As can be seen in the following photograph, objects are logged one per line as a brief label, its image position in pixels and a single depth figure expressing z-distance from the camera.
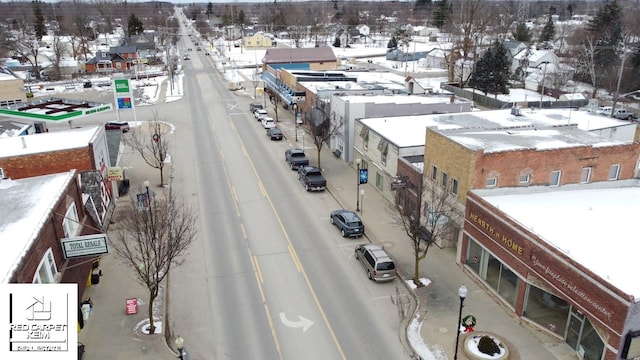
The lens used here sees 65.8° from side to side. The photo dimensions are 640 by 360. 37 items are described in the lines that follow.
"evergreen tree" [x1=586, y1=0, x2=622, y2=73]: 84.44
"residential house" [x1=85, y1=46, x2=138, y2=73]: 106.12
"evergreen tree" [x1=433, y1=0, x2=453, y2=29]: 159.96
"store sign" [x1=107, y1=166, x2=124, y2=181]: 32.88
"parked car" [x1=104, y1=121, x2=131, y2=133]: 51.24
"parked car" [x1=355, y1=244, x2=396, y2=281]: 24.23
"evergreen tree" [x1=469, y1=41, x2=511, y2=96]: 73.14
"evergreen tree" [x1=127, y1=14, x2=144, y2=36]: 150.80
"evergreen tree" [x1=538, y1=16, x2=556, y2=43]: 121.06
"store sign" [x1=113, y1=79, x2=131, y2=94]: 51.53
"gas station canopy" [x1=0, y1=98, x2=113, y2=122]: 40.06
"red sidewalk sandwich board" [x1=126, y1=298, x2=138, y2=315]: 21.69
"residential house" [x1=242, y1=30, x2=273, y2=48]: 147.75
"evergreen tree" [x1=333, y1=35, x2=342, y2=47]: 152.88
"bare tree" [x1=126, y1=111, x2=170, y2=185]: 37.96
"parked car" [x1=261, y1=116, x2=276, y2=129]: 54.41
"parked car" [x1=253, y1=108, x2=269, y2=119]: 59.62
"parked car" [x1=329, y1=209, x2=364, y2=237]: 29.03
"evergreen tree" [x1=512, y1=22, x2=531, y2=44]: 112.31
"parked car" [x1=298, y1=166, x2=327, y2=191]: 36.28
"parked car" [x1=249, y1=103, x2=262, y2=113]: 63.33
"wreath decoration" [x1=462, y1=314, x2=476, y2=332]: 20.23
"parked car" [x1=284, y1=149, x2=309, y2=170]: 41.25
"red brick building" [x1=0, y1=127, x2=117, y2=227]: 27.28
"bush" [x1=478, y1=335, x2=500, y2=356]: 18.98
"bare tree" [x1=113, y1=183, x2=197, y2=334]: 19.95
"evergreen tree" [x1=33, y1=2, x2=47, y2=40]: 144.62
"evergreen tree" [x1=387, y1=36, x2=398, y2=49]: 131.25
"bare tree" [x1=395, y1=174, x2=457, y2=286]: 23.89
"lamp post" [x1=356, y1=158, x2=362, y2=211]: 33.03
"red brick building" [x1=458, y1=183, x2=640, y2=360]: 17.14
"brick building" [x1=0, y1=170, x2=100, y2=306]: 17.14
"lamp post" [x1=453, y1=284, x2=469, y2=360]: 17.25
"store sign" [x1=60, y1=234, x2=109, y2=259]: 20.30
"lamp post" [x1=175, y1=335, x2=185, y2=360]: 15.67
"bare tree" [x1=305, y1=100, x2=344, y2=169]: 40.72
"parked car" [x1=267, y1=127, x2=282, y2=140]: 50.25
